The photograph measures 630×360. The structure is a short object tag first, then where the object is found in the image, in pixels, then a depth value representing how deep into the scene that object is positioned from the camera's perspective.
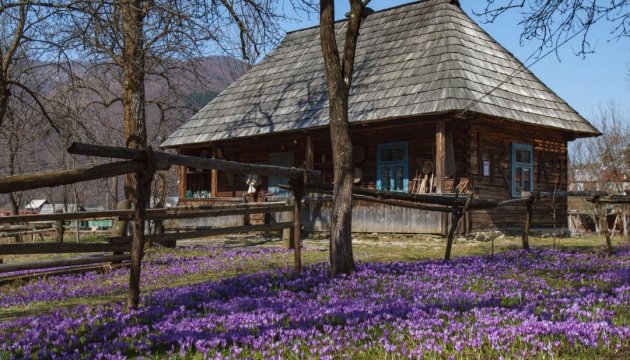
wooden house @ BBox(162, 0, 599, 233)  17.30
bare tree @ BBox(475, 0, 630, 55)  8.11
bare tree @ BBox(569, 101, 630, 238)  24.38
